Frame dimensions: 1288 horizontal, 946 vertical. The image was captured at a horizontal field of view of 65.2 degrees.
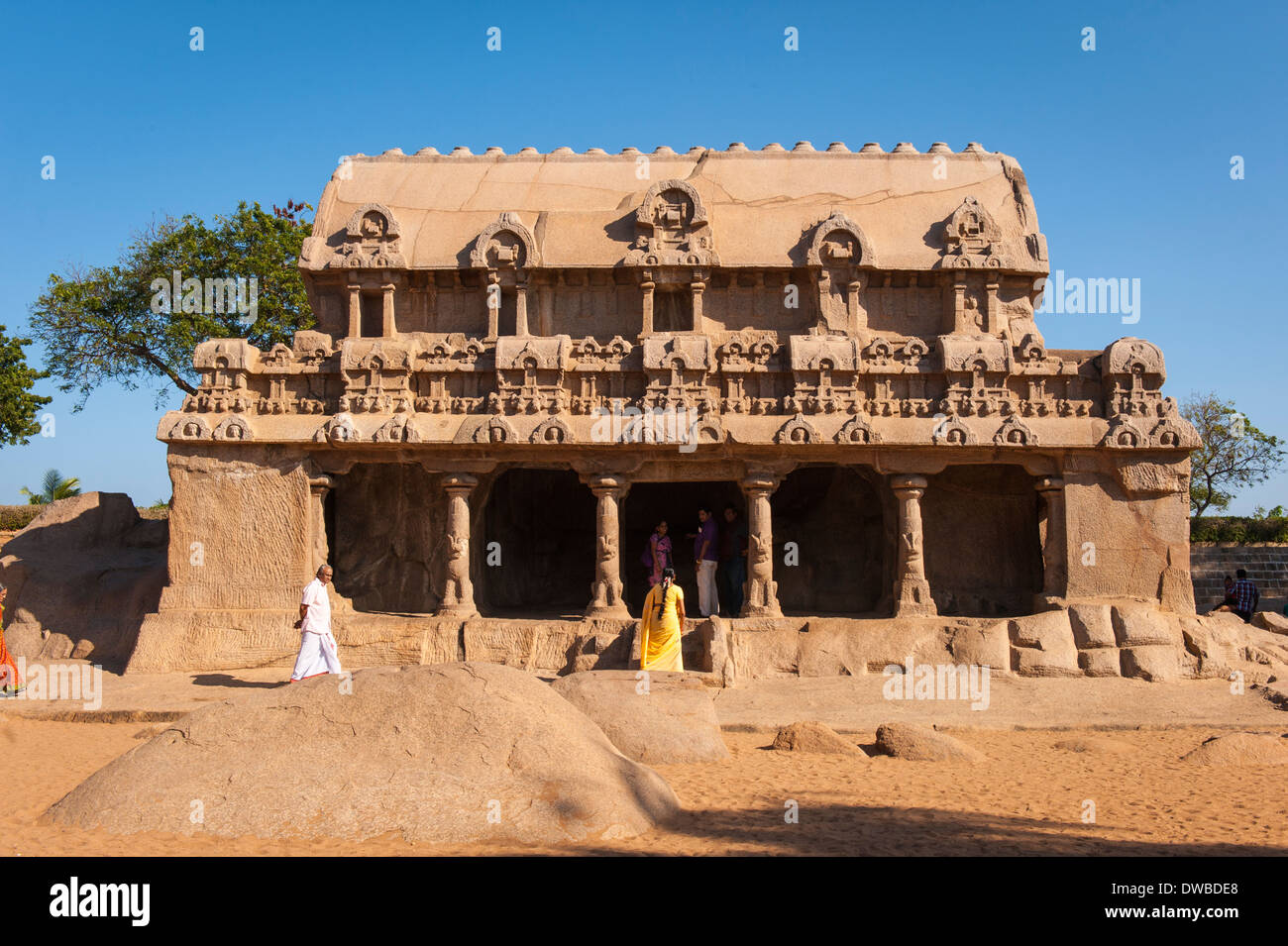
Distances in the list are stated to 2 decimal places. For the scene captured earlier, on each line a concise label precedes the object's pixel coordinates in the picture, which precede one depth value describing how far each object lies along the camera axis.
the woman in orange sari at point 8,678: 12.16
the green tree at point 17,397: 26.23
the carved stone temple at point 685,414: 12.67
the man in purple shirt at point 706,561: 13.63
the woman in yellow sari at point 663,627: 11.65
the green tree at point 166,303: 26.83
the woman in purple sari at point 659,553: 13.41
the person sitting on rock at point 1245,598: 15.23
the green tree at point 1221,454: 36.78
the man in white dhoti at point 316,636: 11.15
